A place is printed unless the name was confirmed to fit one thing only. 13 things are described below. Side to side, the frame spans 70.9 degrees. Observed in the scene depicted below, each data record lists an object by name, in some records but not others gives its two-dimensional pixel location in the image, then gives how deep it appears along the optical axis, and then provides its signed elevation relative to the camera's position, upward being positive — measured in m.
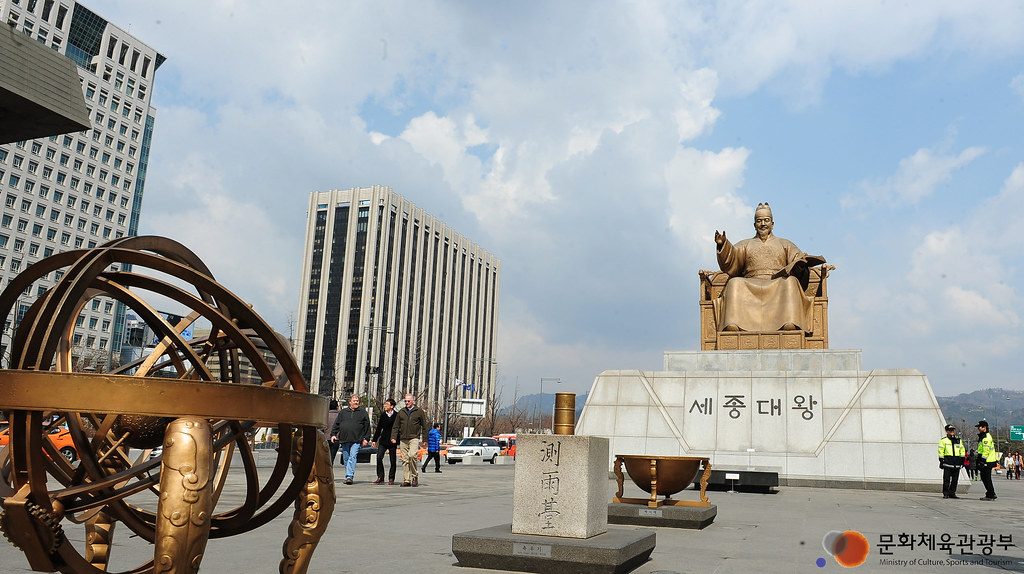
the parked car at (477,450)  34.47 -2.00
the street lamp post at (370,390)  65.12 +1.87
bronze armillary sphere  2.71 -0.14
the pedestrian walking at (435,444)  19.50 -1.08
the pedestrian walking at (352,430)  12.88 -0.47
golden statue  18.02 +3.44
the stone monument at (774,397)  16.38 +0.56
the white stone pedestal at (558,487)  5.52 -0.57
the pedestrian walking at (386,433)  13.44 -0.51
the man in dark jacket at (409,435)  13.30 -0.53
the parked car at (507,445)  44.64 -2.22
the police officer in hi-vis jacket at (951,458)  14.28 -0.59
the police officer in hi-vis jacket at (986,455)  14.56 -0.53
